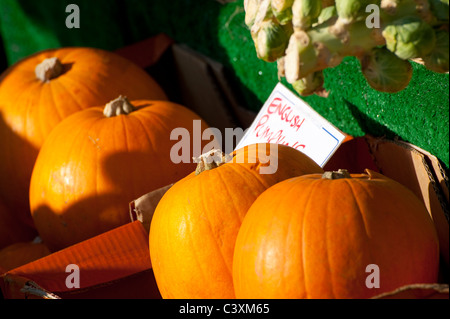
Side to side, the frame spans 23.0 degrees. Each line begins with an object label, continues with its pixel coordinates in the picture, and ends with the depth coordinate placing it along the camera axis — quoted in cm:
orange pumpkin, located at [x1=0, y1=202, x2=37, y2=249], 149
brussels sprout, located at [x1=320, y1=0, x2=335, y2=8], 95
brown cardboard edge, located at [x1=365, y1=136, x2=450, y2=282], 106
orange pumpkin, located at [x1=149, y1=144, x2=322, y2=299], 103
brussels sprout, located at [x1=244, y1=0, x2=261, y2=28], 99
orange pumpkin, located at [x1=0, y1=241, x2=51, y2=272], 135
